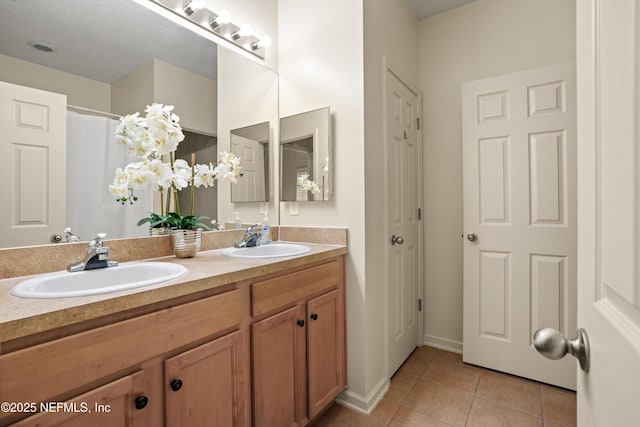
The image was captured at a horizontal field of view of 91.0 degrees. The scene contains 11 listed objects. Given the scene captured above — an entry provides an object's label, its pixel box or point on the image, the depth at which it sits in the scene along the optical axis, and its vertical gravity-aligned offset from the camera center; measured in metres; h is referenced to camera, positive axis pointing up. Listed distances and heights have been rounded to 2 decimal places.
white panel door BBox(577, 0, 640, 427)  0.29 +0.01
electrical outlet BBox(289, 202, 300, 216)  2.08 +0.03
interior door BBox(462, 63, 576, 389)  1.94 -0.03
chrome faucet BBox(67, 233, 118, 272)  1.14 -0.16
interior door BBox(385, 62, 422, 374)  2.06 -0.03
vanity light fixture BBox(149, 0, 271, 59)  1.64 +1.09
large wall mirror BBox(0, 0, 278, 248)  1.17 +0.58
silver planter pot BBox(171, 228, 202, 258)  1.47 -0.14
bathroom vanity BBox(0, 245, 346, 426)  0.72 -0.42
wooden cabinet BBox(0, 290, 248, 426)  0.71 -0.43
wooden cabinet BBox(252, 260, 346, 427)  1.29 -0.62
